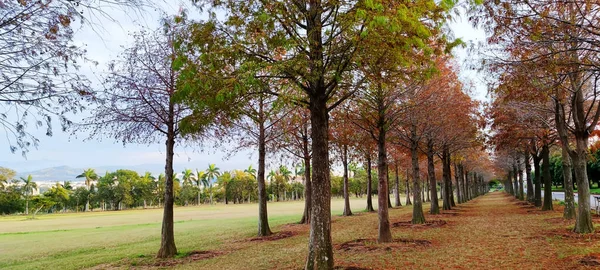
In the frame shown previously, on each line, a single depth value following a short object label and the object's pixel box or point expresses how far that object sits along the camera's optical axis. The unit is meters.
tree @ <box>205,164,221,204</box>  126.81
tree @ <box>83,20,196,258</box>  13.34
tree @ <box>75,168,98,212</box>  110.57
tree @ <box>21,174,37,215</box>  94.62
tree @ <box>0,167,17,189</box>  65.78
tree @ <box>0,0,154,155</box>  4.73
